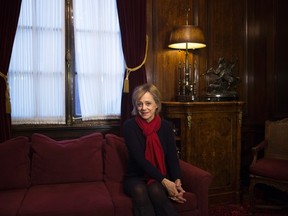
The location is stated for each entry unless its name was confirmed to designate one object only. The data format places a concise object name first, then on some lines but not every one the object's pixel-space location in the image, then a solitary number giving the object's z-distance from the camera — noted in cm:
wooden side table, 308
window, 296
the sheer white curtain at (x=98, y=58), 312
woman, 211
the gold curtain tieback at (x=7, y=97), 282
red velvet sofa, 212
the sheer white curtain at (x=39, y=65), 295
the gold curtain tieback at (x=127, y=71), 313
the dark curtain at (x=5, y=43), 281
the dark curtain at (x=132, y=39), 315
